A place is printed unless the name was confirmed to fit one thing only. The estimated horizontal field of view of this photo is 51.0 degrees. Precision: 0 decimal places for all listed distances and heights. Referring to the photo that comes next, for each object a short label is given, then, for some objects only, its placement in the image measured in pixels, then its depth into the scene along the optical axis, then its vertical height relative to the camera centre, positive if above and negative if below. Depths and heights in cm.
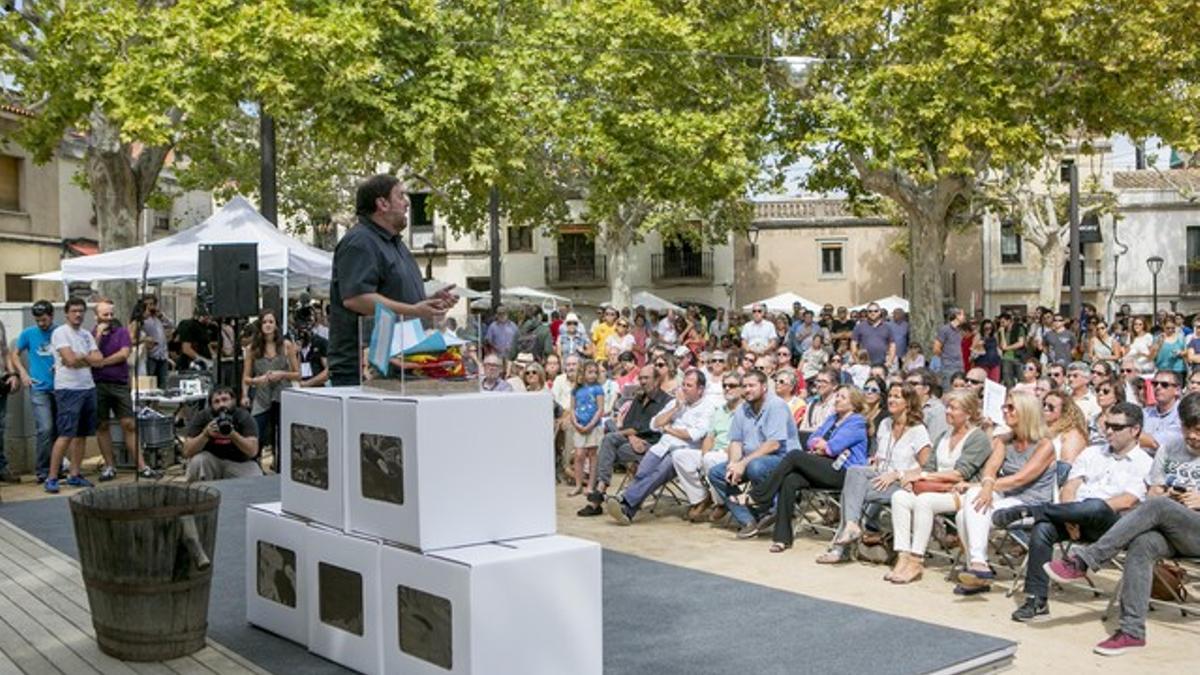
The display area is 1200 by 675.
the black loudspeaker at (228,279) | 1174 +38
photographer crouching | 1038 -100
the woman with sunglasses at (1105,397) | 986 -69
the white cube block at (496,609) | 479 -115
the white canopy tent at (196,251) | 1459 +77
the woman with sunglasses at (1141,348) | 1758 -57
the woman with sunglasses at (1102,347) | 1958 -59
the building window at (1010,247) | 4881 +249
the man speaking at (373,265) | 565 +24
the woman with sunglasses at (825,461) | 973 -115
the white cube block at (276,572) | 586 -122
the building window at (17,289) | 3102 +83
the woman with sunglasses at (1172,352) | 1712 -59
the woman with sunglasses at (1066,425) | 866 -79
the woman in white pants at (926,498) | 848 -126
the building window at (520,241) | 5116 +309
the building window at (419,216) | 5175 +420
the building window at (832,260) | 4941 +209
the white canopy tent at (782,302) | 3797 +36
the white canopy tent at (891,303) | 4022 +31
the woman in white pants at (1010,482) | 809 -111
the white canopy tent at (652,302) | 4225 +43
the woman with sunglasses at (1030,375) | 1176 -63
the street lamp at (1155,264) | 4013 +155
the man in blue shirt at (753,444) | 1025 -108
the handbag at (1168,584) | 772 -169
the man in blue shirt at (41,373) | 1201 -49
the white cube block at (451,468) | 496 -61
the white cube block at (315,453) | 551 -61
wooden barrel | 544 -109
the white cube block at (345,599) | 530 -122
